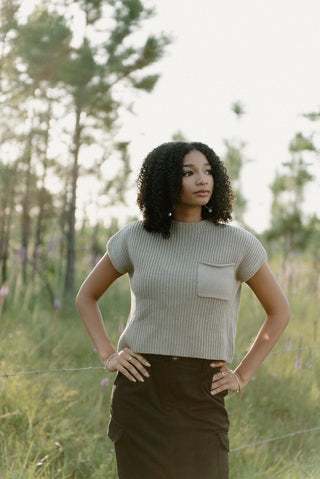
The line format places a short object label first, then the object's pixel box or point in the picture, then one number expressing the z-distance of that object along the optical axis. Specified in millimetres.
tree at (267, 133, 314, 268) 15867
